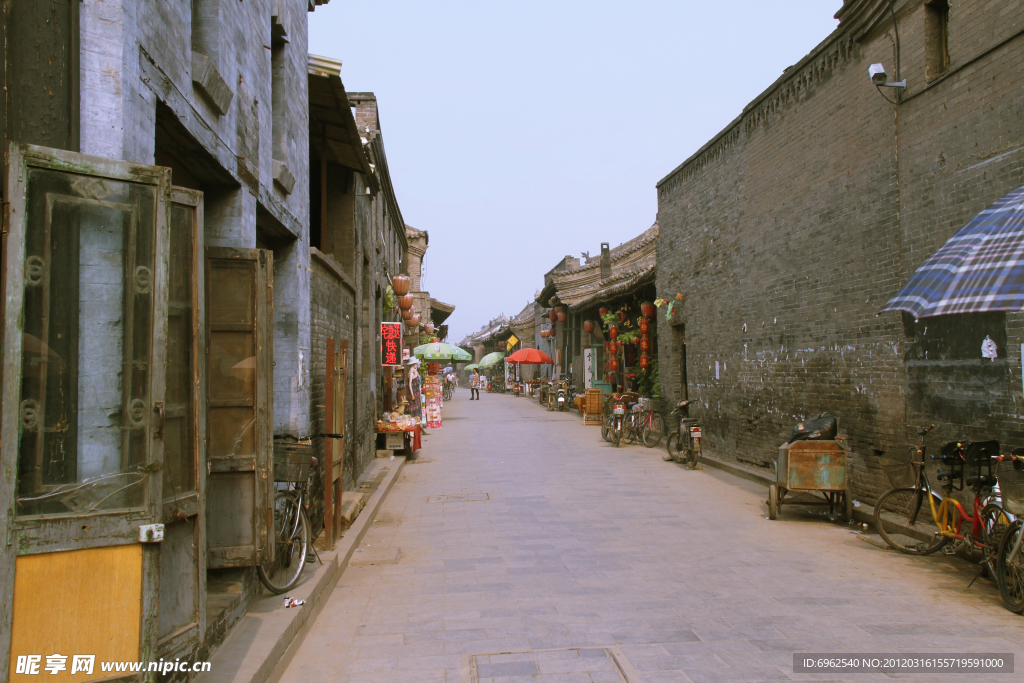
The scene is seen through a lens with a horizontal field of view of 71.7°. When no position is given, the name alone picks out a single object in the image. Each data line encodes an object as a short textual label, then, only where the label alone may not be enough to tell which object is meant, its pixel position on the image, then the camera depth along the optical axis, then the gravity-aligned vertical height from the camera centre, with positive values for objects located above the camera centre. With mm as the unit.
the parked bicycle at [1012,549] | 5012 -1281
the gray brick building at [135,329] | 2709 +238
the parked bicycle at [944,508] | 5594 -1215
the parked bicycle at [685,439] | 12742 -1200
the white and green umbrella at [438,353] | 24531 +842
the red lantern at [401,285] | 19562 +2586
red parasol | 29375 +797
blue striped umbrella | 4547 +689
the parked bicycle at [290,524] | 5398 -1156
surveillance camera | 7777 +3285
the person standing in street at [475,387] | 41572 -638
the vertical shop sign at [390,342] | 16562 +842
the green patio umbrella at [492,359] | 46250 +1173
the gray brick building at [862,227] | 6527 +1768
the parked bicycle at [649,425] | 16406 -1180
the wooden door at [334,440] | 6352 -575
